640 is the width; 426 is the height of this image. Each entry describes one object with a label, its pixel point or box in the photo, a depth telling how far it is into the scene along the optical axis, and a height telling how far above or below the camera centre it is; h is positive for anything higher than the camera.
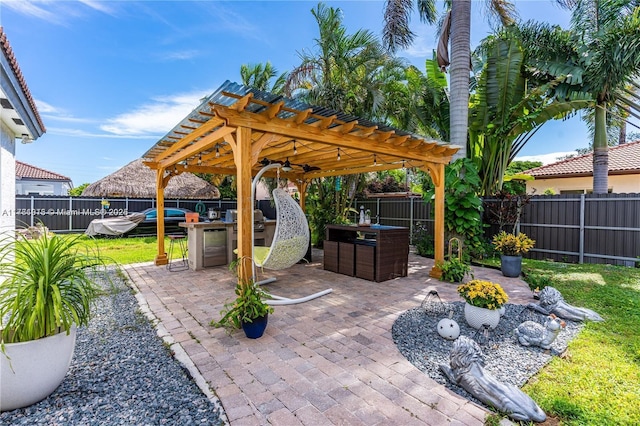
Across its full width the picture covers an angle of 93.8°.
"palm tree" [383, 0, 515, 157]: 7.25 +3.37
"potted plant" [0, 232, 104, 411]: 1.94 -0.73
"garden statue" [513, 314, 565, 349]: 3.01 -1.27
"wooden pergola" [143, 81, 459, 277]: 3.71 +1.14
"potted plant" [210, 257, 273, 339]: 3.17 -1.13
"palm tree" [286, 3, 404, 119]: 8.48 +4.17
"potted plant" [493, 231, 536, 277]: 6.04 -0.88
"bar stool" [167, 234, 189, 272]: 6.70 -1.37
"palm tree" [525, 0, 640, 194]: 6.77 +3.89
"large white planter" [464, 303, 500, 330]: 3.37 -1.22
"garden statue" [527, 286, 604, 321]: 3.80 -1.31
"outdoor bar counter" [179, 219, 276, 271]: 6.66 -0.80
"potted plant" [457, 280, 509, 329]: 3.34 -1.06
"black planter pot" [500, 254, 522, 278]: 6.10 -1.16
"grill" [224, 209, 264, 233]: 7.14 -0.28
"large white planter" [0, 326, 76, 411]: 1.93 -1.10
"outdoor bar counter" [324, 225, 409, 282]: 5.62 -0.90
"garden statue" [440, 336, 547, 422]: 2.03 -1.30
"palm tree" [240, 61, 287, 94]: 13.26 +5.96
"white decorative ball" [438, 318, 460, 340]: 3.19 -1.29
